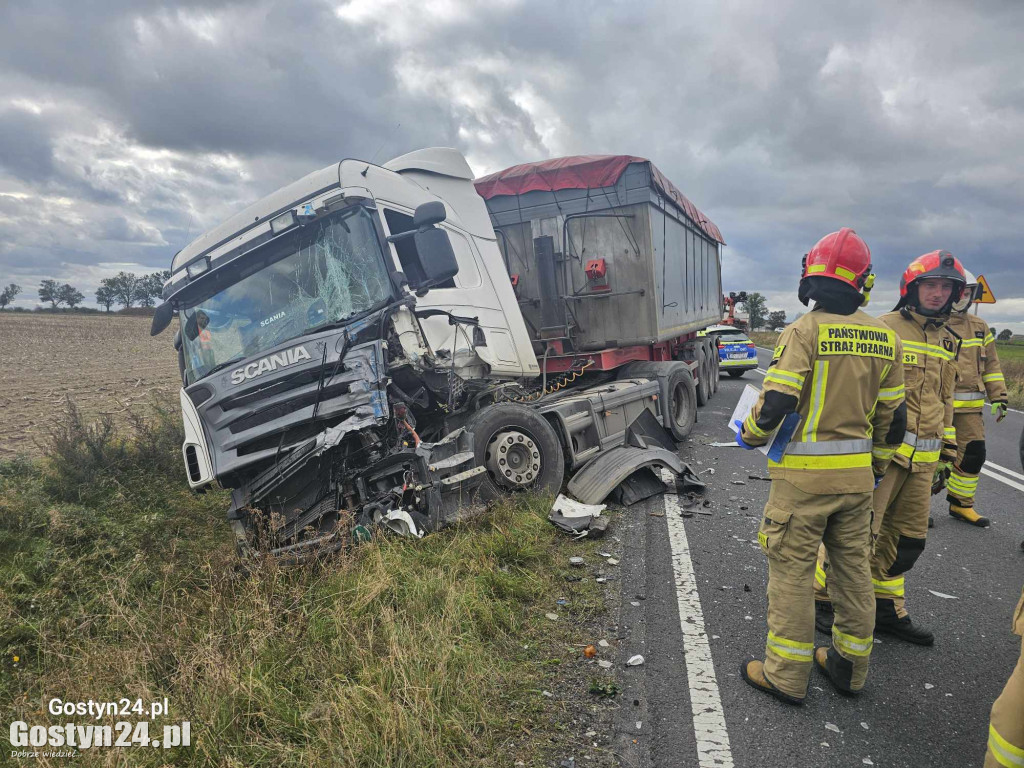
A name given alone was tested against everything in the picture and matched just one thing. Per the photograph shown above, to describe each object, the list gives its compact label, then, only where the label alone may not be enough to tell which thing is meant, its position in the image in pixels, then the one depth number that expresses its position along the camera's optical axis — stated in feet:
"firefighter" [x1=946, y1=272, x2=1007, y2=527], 15.40
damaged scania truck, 13.29
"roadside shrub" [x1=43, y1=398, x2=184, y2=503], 16.51
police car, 52.31
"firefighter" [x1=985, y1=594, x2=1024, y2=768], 5.77
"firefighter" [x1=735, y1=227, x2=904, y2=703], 8.61
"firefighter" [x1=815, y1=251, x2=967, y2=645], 10.57
